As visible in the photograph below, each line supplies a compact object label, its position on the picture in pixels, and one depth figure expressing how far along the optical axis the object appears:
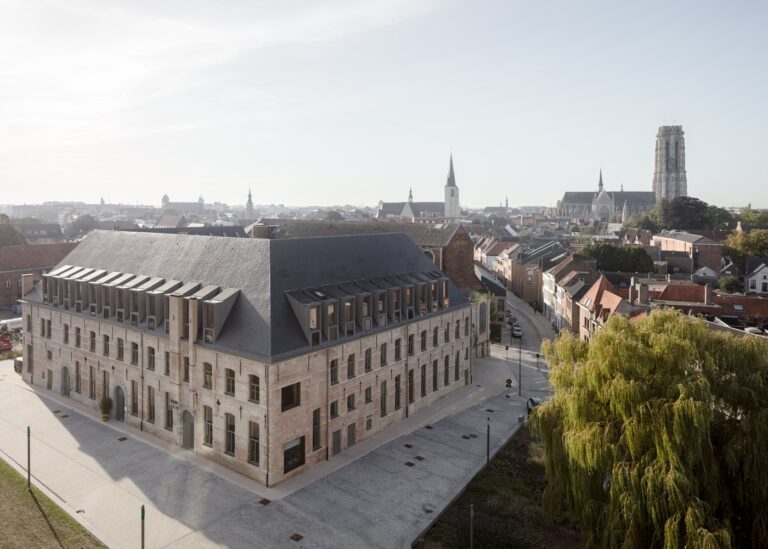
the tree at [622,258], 94.25
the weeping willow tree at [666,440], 19.98
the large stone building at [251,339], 31.80
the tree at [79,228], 184.50
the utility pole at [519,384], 48.16
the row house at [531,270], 97.88
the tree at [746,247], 100.88
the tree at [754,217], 138.99
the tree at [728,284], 82.56
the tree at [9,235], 109.69
